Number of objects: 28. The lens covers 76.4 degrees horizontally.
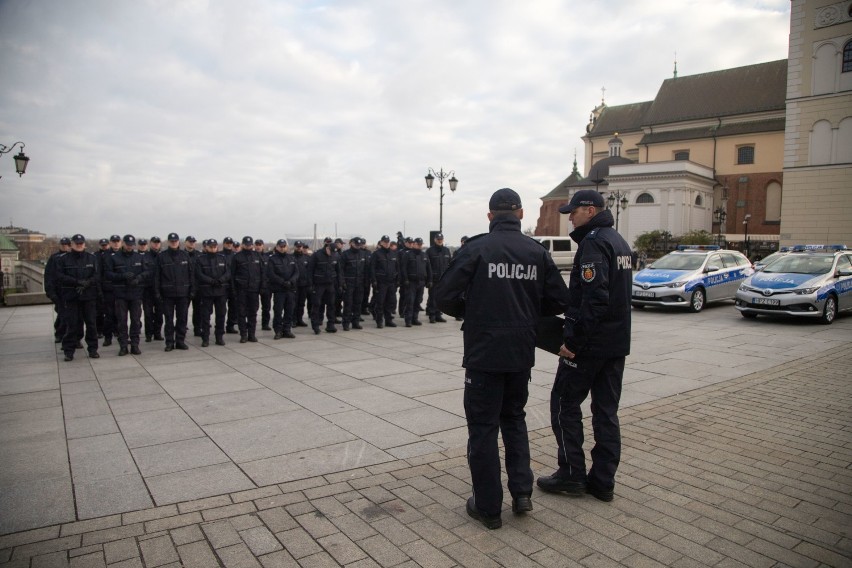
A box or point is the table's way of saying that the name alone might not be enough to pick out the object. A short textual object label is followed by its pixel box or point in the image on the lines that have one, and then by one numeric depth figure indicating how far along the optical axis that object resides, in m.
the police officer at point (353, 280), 12.80
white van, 35.03
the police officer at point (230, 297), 11.60
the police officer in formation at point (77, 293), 9.38
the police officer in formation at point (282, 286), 11.51
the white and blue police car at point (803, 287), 12.72
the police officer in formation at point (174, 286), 10.36
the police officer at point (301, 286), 12.34
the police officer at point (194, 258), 10.98
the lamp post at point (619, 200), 46.89
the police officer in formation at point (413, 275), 13.30
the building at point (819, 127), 35.00
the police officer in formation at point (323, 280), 12.28
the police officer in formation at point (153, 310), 11.29
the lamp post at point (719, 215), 47.98
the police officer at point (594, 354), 3.86
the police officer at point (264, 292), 11.51
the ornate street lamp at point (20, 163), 12.53
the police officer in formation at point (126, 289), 9.79
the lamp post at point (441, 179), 25.89
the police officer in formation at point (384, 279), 12.98
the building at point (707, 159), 52.91
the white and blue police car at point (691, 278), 15.26
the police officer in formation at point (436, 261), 14.07
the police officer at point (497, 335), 3.55
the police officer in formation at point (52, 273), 9.74
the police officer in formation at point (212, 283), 10.67
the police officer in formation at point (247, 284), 11.09
